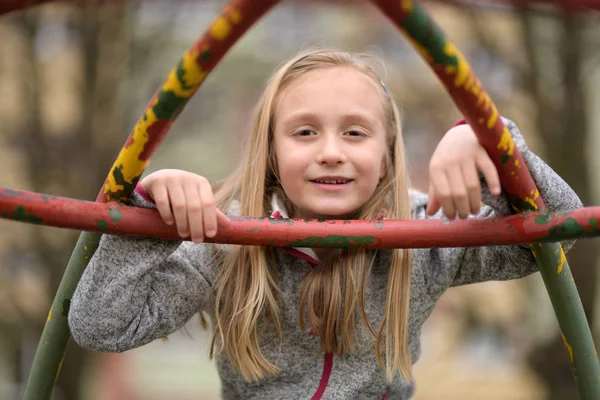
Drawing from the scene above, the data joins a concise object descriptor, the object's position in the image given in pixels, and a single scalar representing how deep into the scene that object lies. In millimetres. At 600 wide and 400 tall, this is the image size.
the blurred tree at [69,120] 3740
